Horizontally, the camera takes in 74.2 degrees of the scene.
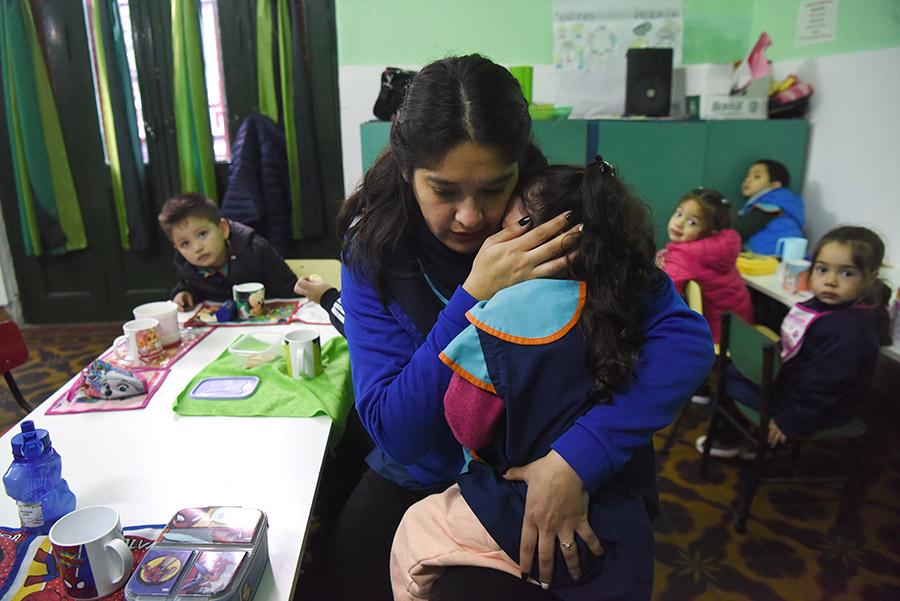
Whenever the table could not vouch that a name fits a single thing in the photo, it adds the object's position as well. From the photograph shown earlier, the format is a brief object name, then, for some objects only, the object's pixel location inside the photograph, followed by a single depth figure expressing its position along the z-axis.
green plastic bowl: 3.31
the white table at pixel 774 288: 2.45
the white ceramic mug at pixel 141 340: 1.64
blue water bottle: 0.94
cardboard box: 3.39
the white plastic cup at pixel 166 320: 1.76
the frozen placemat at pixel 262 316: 2.01
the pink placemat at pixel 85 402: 1.36
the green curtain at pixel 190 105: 3.64
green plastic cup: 3.35
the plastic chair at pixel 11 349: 1.87
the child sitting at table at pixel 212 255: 2.23
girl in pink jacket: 2.79
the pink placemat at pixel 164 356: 1.64
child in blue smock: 0.87
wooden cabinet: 3.34
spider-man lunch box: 0.75
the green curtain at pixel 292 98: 3.67
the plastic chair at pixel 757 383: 1.94
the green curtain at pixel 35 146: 3.67
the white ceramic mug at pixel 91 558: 0.79
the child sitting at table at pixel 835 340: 1.95
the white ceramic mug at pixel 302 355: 1.48
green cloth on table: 1.34
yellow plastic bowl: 2.92
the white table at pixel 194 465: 0.98
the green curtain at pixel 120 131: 3.67
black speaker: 3.45
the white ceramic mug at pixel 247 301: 2.06
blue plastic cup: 3.06
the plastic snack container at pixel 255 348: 1.57
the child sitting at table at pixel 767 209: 3.27
